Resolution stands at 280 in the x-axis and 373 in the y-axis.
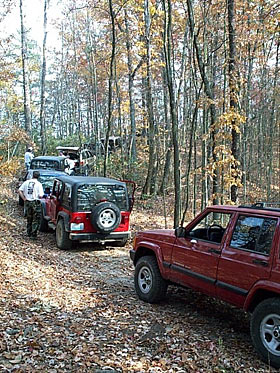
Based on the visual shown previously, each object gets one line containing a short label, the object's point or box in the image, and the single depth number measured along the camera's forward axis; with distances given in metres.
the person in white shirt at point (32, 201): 10.79
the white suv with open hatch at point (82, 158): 22.33
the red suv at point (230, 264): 4.48
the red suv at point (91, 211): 9.81
